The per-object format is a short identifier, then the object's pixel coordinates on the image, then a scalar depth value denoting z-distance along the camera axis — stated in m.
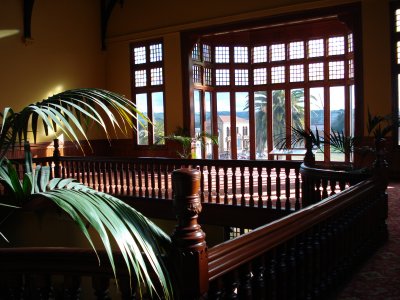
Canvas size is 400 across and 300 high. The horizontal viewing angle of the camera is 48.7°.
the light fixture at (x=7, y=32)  10.04
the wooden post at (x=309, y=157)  5.35
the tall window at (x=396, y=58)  8.71
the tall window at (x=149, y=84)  11.91
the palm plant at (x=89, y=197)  1.36
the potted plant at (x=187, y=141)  10.77
